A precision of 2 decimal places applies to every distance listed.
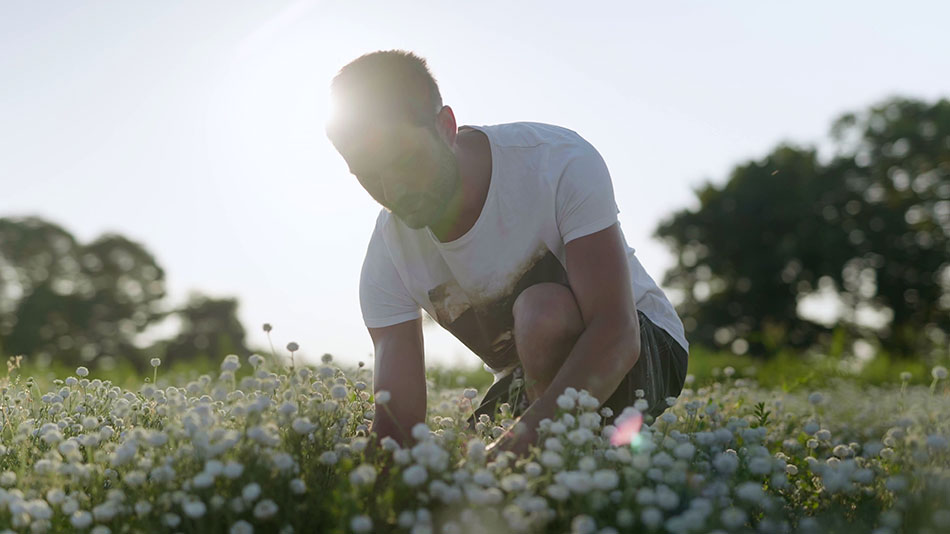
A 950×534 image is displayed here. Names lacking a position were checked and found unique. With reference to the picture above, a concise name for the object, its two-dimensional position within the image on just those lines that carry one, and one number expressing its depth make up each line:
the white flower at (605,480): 2.12
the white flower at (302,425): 2.59
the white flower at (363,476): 2.22
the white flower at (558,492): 2.14
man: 3.23
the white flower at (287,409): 2.64
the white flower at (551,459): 2.29
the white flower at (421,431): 2.45
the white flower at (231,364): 2.72
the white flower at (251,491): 2.22
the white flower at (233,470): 2.27
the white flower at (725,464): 2.58
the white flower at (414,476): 2.23
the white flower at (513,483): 2.18
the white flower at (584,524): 2.04
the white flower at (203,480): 2.24
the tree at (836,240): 31.06
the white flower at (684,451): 2.48
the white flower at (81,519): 2.32
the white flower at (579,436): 2.37
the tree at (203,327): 29.72
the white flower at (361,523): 2.09
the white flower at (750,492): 2.15
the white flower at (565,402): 2.56
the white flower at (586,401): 2.58
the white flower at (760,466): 2.45
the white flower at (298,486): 2.34
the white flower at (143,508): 2.32
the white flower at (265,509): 2.21
